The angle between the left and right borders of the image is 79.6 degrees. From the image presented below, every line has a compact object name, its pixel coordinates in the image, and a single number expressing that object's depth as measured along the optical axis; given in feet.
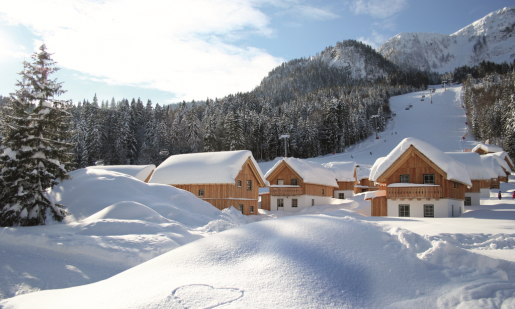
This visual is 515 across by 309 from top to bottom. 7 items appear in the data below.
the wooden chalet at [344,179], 171.63
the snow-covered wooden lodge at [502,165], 154.90
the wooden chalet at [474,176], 117.29
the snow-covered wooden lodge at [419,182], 85.20
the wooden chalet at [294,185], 129.90
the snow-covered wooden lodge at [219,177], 105.60
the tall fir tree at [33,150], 51.70
